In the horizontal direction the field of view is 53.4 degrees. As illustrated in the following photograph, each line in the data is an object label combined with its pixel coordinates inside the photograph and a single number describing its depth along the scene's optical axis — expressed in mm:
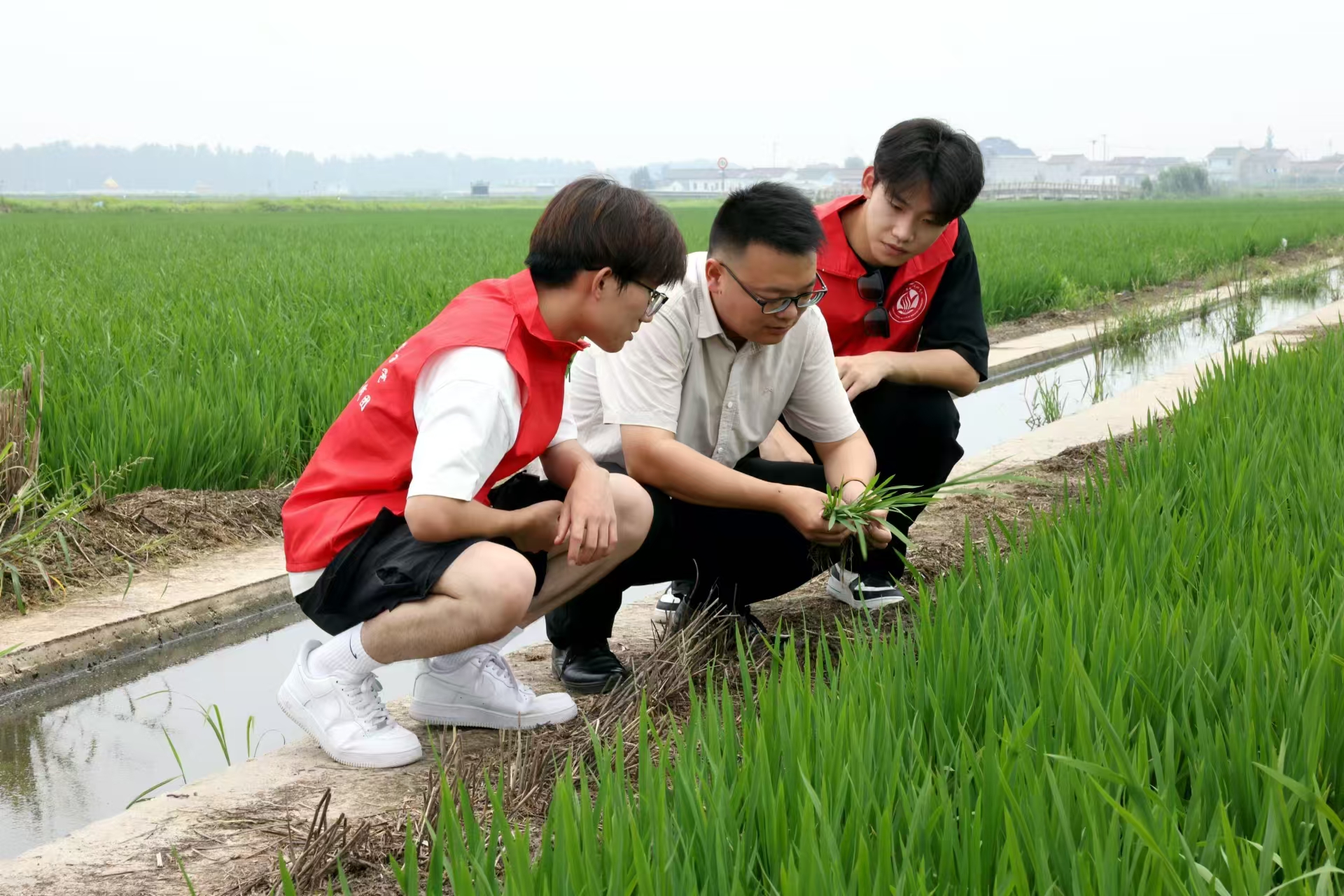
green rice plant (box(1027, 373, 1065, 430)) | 6289
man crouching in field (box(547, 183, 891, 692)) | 2525
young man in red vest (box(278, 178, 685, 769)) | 2248
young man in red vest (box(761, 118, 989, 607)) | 2943
